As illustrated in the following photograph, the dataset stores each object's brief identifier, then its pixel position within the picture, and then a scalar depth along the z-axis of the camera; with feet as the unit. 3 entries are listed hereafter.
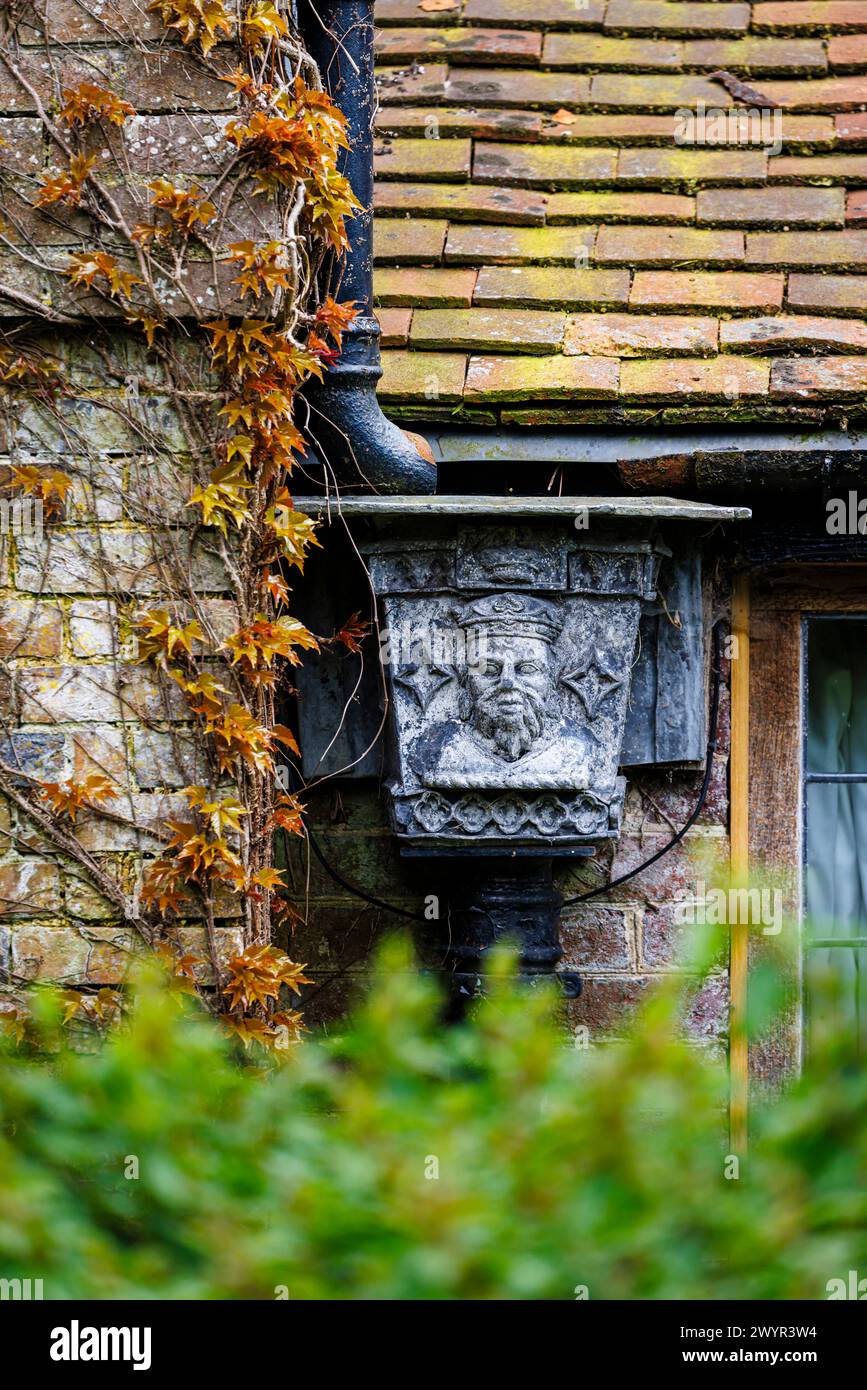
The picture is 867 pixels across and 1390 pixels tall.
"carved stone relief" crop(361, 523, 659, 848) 20.70
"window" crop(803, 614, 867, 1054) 25.12
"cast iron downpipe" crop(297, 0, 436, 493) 21.30
